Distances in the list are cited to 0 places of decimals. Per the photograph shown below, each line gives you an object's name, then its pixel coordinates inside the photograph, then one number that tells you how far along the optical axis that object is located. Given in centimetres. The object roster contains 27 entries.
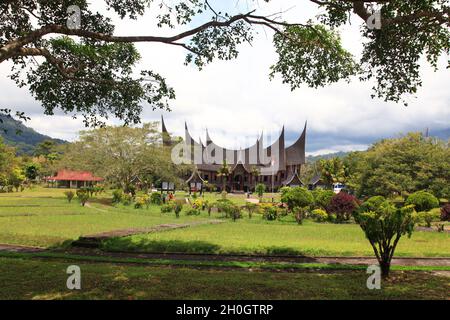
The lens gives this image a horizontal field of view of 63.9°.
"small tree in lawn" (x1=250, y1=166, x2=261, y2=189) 6681
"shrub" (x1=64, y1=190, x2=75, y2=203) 3005
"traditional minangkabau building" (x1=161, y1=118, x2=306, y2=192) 7038
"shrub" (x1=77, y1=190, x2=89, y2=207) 2795
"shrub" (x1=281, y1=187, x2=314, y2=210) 2333
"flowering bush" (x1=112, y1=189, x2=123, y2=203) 3003
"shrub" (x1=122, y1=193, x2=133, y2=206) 2914
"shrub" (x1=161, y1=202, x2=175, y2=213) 2395
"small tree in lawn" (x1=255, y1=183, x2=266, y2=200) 4437
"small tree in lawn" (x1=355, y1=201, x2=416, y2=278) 724
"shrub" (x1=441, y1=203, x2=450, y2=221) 2178
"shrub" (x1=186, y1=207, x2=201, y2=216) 2338
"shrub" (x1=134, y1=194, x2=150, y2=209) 2703
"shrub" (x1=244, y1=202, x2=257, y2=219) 2270
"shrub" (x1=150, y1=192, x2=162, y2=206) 3025
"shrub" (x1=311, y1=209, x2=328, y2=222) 2228
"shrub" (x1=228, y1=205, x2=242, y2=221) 2119
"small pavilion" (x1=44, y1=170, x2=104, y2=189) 6925
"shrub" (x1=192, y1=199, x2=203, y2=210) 2425
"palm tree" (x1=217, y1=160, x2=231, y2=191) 6438
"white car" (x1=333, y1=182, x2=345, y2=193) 6606
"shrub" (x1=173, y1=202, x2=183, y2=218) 2203
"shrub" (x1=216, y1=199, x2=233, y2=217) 2182
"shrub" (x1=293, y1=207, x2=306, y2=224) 2038
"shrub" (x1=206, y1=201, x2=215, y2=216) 2314
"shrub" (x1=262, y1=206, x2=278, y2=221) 2197
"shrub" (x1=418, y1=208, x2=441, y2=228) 1798
